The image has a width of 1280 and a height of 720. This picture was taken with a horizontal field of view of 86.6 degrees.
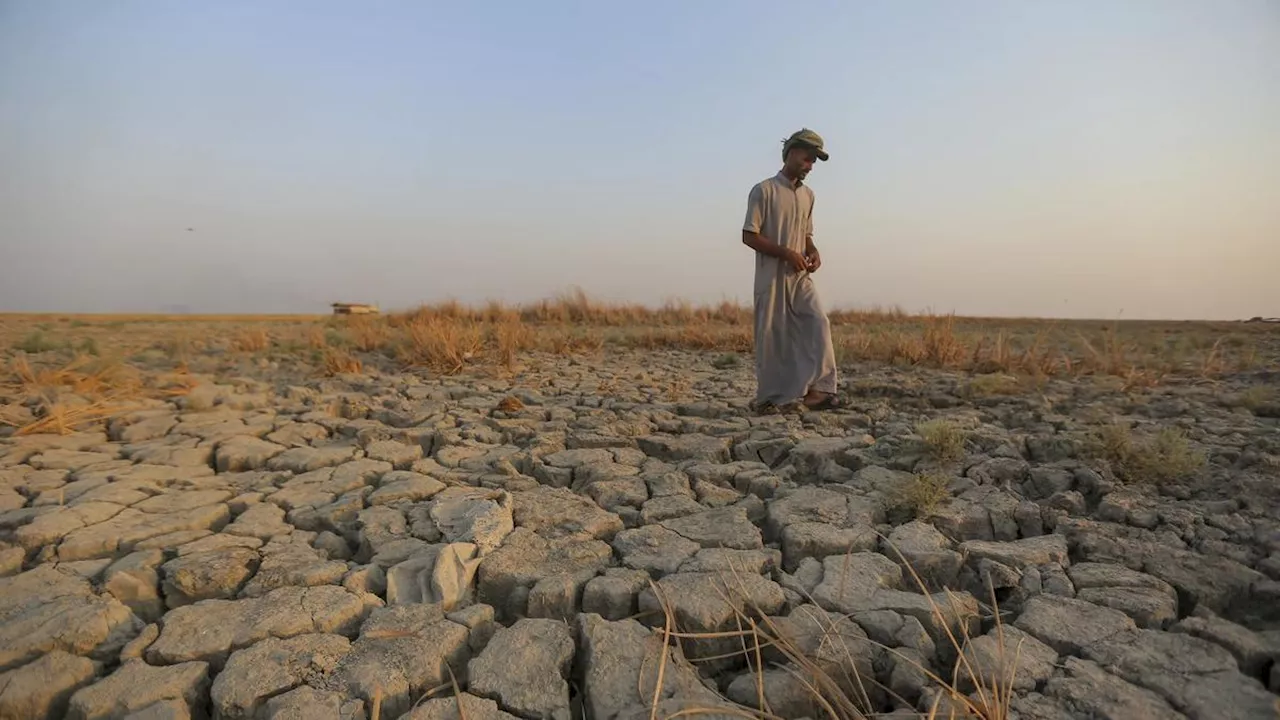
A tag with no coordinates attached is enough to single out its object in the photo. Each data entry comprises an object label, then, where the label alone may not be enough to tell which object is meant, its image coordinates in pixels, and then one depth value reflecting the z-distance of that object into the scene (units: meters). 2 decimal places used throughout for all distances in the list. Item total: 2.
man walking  3.93
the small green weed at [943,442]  2.86
